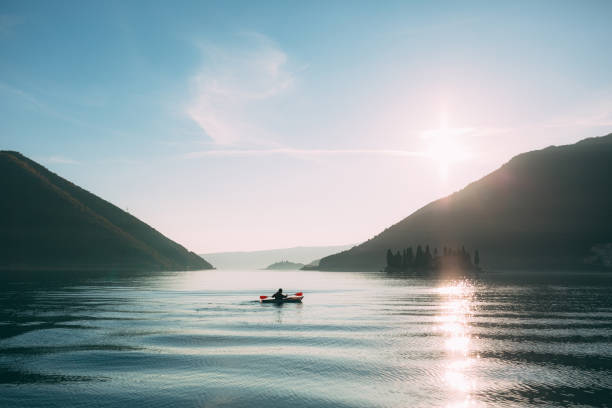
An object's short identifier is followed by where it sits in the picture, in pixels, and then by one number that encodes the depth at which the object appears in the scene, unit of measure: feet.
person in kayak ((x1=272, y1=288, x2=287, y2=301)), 307.99
